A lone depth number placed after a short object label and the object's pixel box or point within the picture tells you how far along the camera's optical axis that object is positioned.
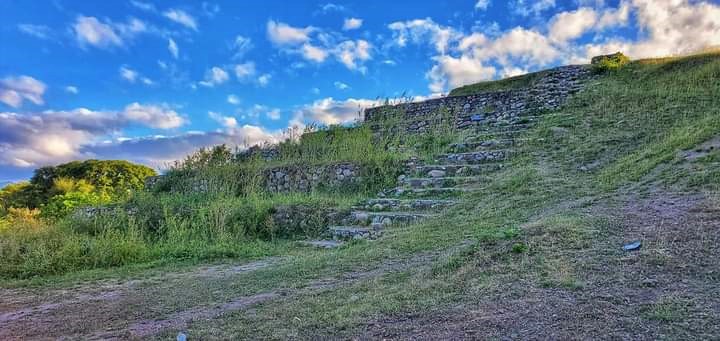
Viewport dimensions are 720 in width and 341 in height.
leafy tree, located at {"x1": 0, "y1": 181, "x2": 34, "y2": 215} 18.47
